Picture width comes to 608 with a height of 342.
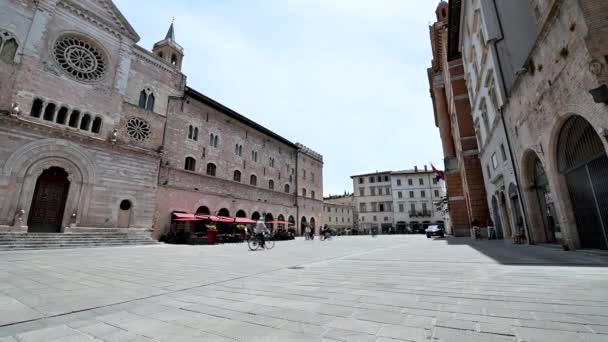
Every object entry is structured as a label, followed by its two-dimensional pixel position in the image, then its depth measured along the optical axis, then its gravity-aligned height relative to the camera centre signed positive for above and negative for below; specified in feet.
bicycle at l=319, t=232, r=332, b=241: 91.15 -2.41
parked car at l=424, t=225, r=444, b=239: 88.14 -0.88
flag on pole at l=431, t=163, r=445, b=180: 104.26 +21.35
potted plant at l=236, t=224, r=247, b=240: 75.22 -0.48
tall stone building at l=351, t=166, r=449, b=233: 175.52 +19.28
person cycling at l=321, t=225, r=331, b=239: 90.79 -1.26
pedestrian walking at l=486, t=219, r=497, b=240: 56.65 -0.64
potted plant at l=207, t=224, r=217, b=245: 64.59 -1.16
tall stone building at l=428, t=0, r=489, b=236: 68.74 +30.74
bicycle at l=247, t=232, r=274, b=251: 45.35 -1.58
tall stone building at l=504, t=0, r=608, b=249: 19.86 +10.48
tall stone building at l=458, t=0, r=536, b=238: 39.55 +25.26
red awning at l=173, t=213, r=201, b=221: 69.93 +3.62
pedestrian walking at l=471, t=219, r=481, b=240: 56.07 -0.40
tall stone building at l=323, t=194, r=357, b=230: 201.67 +11.87
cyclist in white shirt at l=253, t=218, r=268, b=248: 43.52 -0.19
